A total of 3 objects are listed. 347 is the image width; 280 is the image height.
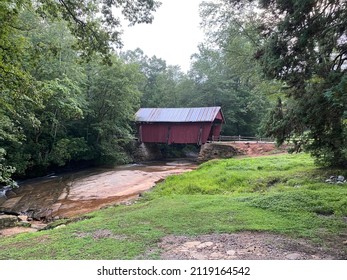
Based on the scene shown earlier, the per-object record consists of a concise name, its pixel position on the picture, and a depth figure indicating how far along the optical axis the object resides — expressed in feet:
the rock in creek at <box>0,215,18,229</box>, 28.37
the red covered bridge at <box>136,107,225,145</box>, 93.15
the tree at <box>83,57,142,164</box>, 76.54
